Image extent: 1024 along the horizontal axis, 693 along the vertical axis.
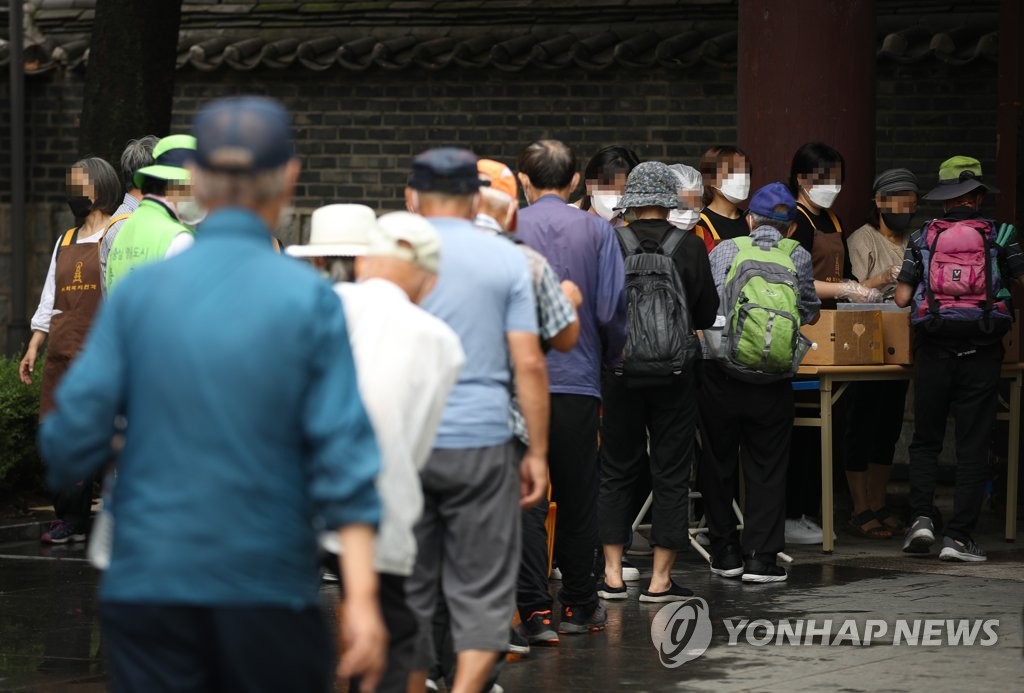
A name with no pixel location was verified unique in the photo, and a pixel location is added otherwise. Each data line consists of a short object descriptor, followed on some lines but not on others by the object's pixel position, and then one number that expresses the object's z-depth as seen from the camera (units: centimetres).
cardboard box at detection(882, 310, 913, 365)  1870
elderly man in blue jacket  626
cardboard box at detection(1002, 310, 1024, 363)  1895
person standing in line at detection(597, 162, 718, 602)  1519
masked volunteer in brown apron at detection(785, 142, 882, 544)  1908
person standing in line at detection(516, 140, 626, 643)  1364
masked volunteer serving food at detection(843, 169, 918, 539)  1945
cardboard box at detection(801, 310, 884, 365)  1820
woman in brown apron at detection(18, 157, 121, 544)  1758
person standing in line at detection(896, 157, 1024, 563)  1764
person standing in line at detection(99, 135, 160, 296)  1564
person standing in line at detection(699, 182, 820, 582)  1658
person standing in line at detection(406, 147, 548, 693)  1023
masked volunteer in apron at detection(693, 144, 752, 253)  1814
